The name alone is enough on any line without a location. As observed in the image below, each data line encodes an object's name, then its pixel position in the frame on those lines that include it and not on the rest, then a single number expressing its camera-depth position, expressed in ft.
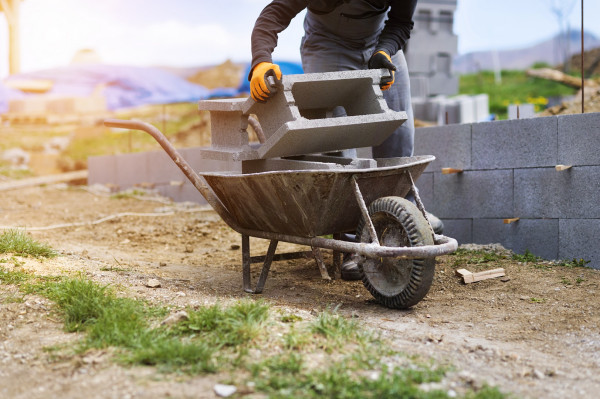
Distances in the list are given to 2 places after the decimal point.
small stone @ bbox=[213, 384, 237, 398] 6.67
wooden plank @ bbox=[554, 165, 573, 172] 13.66
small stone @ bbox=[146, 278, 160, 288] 11.38
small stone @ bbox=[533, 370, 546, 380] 7.42
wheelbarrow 9.95
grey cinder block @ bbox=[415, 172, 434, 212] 16.46
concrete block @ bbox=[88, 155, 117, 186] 32.04
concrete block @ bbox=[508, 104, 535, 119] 17.69
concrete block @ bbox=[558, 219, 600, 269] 13.39
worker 11.68
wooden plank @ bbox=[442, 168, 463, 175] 15.61
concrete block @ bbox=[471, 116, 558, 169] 14.12
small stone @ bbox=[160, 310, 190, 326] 8.52
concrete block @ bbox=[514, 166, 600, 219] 13.47
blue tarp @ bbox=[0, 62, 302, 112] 46.65
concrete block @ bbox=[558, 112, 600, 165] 13.37
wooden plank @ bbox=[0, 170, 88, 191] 31.83
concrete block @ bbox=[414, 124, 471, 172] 15.64
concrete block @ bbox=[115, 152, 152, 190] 29.78
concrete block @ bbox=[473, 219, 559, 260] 14.14
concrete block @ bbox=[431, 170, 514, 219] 14.94
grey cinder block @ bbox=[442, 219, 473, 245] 15.66
